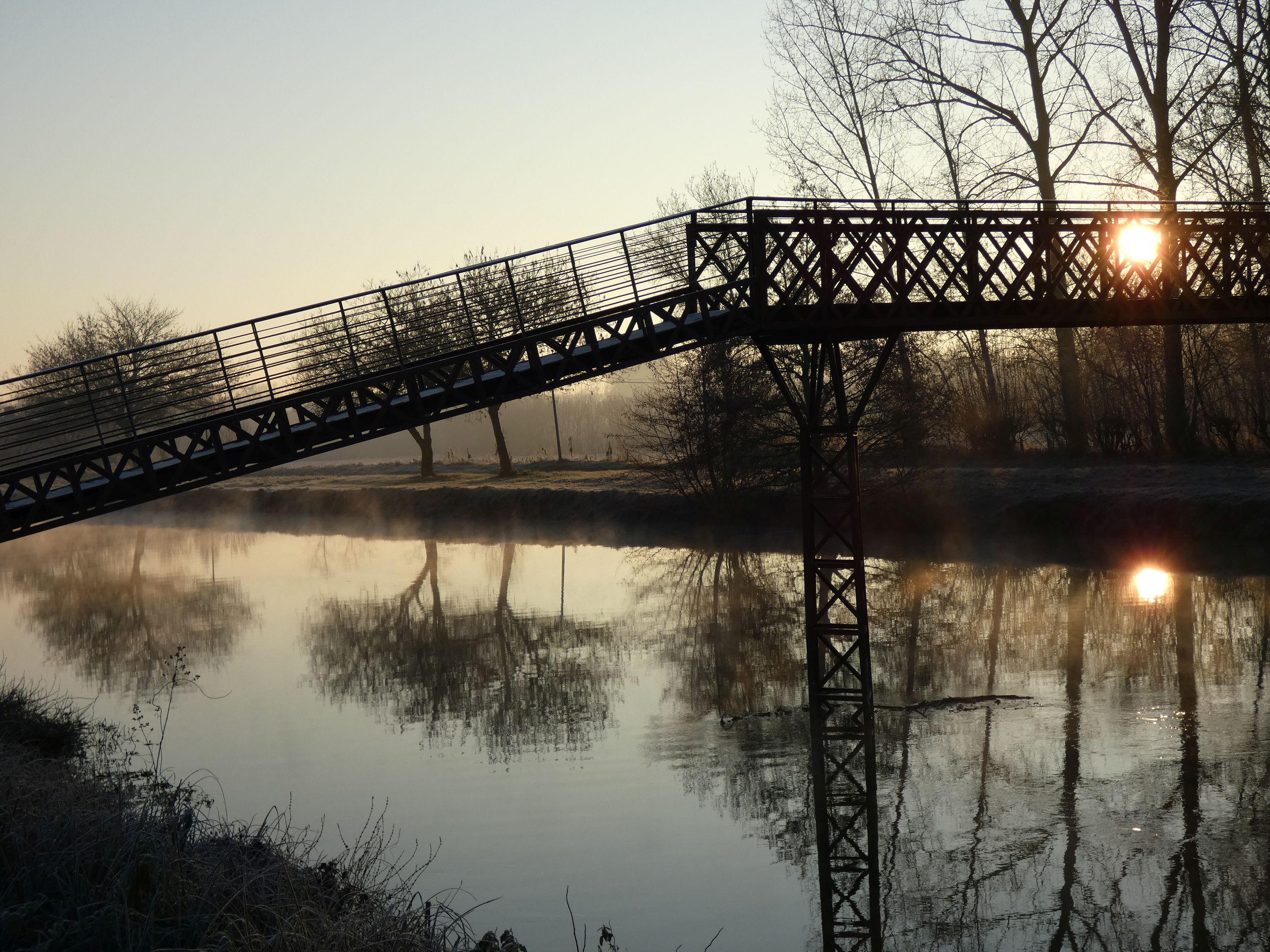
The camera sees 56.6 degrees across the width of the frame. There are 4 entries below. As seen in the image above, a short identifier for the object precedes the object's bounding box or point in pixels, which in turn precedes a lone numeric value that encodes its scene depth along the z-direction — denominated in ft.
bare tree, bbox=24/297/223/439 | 187.32
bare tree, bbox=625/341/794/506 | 116.16
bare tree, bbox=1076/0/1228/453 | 116.47
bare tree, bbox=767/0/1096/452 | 128.16
